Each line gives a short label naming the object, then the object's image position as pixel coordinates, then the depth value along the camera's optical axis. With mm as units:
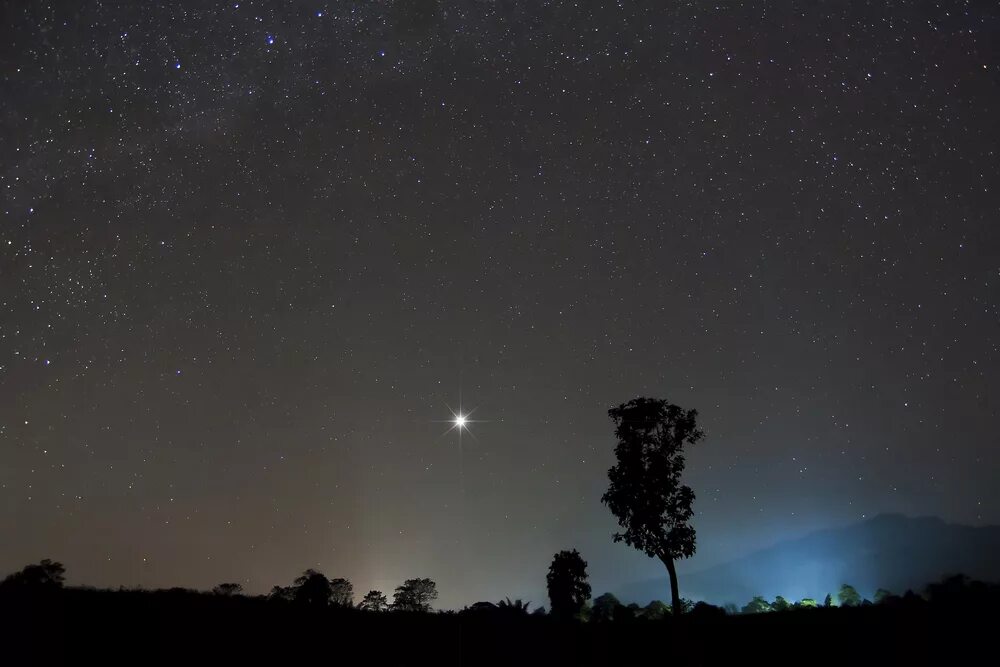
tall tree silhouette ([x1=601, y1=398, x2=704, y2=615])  32375
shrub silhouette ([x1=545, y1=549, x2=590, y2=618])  53531
